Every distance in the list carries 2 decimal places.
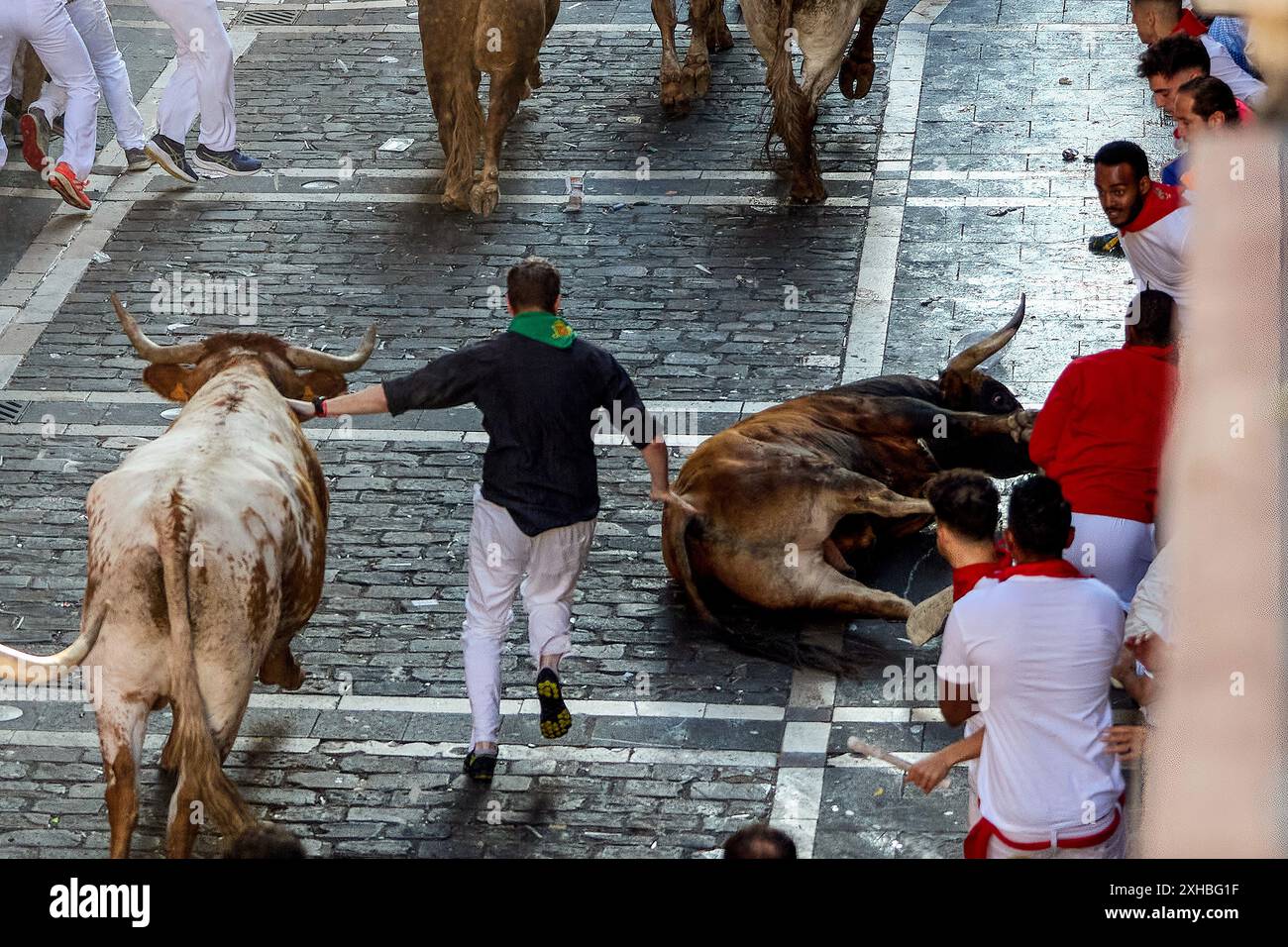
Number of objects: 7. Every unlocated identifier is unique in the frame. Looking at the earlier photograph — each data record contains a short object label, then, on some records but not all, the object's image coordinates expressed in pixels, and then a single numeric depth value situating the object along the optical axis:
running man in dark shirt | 14.34
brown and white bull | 12.84
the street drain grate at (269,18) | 32.19
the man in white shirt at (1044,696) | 10.31
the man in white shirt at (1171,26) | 20.87
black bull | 16.69
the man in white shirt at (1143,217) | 16.06
